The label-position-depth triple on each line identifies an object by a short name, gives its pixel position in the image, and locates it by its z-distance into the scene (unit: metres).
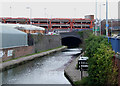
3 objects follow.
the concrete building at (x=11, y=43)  35.25
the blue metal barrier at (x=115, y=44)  15.35
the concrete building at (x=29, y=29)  61.28
